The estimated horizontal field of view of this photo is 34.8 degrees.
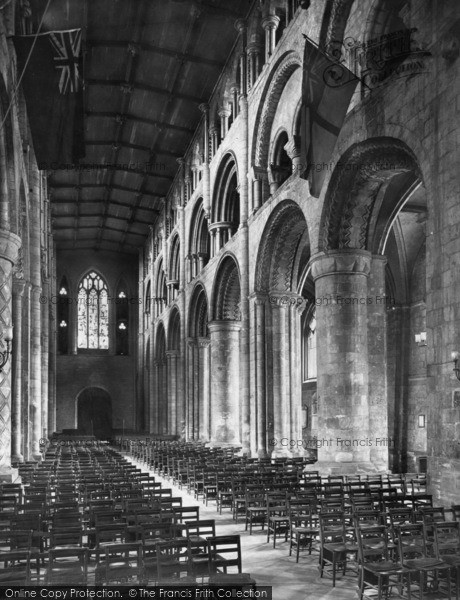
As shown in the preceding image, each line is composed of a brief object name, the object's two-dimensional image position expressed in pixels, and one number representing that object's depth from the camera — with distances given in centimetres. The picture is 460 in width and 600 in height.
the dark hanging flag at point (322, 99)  1630
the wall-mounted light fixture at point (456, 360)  1255
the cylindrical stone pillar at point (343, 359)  1898
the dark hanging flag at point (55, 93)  1750
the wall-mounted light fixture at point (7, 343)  1672
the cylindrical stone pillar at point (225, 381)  3297
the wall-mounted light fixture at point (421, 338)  2702
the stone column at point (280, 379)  2589
